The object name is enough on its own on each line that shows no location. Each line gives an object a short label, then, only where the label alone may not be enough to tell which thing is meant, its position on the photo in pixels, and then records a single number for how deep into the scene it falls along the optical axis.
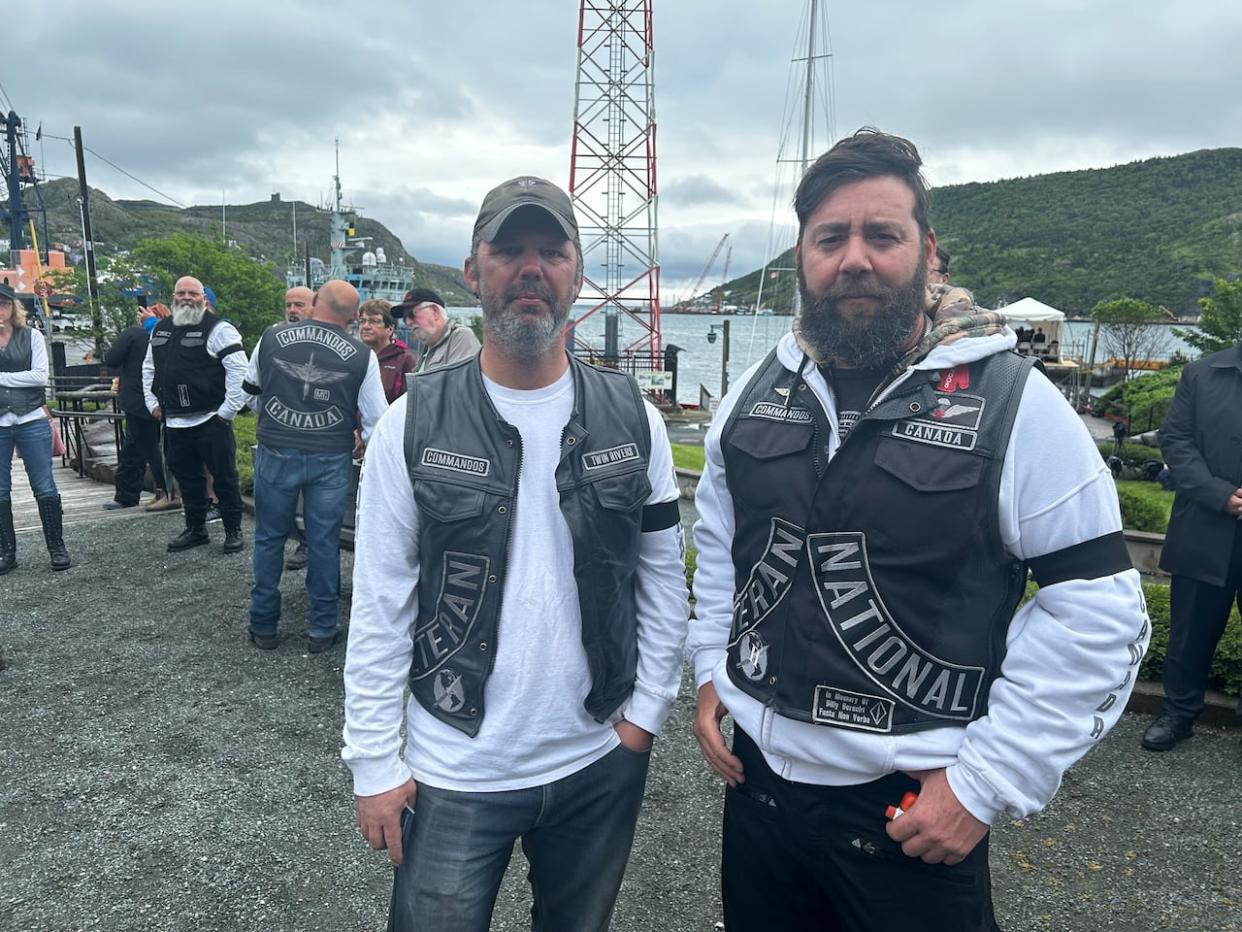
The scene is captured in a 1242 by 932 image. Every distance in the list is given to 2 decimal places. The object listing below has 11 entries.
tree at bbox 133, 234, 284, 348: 26.16
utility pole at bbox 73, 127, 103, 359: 18.36
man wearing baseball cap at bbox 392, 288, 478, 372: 5.40
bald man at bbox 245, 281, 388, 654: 4.90
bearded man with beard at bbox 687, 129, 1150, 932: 1.52
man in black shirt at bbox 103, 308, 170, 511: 7.78
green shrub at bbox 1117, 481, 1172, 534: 8.25
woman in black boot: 5.92
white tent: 30.53
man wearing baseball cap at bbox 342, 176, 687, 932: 1.82
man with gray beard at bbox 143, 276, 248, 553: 6.35
